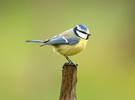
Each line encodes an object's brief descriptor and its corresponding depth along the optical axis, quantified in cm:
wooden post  446
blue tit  459
